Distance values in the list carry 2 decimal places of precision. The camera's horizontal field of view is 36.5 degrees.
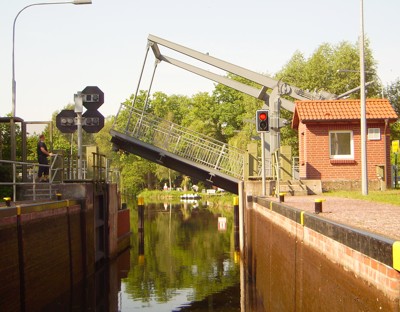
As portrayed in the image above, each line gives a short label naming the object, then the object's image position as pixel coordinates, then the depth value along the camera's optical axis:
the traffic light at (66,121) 18.20
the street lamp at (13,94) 18.38
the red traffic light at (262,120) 17.03
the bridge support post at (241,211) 21.19
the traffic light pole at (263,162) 18.03
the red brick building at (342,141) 21.14
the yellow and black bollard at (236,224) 25.41
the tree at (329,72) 43.88
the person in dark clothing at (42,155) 18.02
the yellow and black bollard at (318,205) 9.29
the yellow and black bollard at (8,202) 11.42
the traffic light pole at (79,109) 17.64
